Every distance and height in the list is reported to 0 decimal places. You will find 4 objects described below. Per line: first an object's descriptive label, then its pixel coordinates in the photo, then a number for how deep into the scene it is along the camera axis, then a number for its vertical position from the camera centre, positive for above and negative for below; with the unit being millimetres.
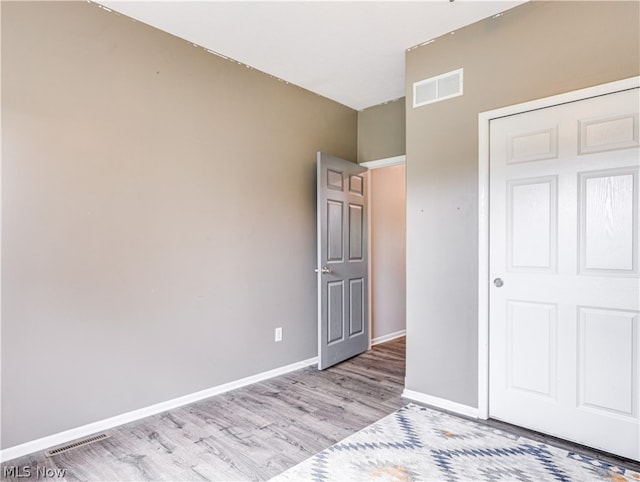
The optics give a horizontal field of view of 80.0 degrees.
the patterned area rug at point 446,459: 1942 -1214
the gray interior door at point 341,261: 3609 -236
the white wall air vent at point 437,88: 2760 +1121
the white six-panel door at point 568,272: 2111 -205
